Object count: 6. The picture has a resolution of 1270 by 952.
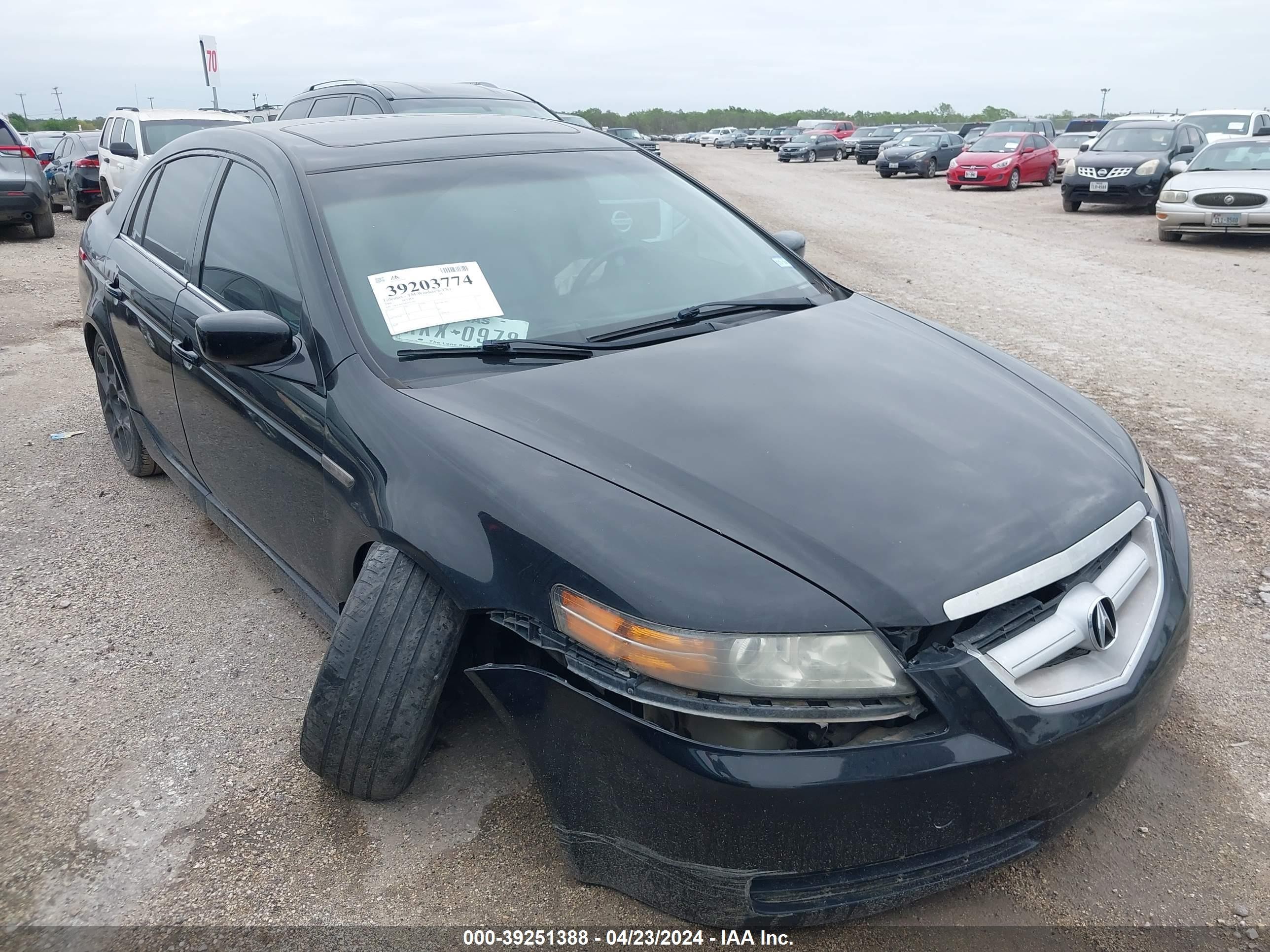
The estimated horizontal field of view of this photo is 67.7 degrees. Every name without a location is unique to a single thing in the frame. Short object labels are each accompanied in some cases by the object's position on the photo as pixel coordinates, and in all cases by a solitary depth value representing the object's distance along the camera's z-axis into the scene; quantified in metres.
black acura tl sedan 1.72
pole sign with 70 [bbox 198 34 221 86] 17.86
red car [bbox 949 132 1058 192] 19.89
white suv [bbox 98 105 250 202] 11.66
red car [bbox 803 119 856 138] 45.12
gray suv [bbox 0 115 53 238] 12.20
